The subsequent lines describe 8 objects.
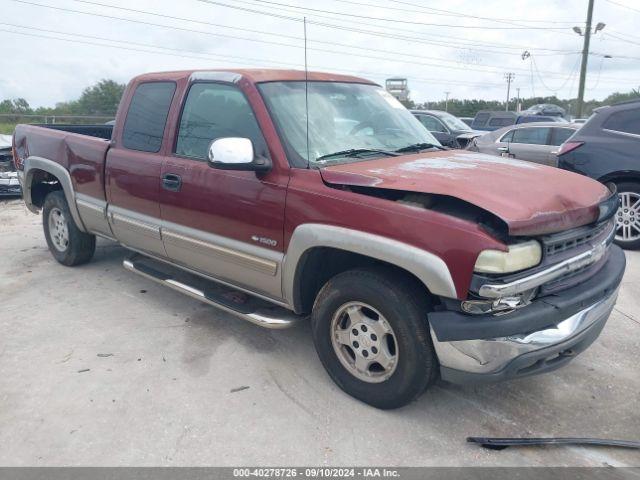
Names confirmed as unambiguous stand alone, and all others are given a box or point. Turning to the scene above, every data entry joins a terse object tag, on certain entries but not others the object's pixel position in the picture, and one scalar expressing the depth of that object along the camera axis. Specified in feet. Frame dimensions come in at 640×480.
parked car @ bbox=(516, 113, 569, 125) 57.20
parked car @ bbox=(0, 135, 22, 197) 32.60
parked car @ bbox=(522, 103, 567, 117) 81.35
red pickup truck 8.64
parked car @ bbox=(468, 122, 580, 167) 32.96
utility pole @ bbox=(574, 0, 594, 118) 93.91
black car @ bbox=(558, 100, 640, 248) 20.93
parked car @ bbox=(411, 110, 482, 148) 46.26
